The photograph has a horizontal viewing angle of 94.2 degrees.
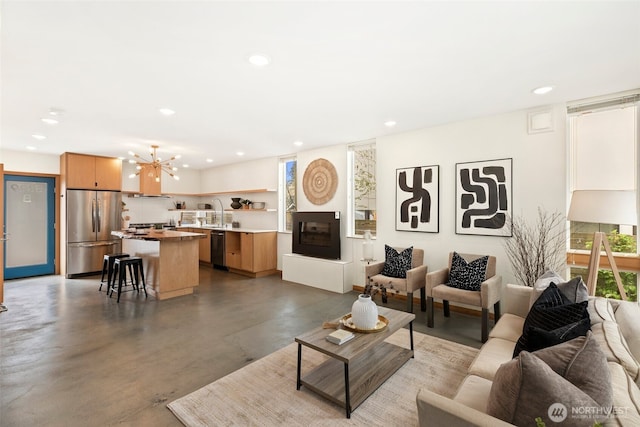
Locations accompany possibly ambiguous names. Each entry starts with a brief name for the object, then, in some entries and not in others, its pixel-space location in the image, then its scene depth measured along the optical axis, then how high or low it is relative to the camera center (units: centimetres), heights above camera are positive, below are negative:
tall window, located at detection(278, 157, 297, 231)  665 +55
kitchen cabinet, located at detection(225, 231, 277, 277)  635 -84
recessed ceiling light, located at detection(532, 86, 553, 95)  303 +129
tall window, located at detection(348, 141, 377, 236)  525 +50
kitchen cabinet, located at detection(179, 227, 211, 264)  751 -82
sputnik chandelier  557 +101
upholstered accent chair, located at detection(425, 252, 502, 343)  321 -89
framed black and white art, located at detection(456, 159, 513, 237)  379 +22
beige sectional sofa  114 -77
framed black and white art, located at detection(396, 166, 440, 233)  438 +25
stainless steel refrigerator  616 -22
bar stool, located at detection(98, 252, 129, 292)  500 -79
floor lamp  259 +1
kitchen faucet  820 +3
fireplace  549 -36
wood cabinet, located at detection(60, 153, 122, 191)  612 +98
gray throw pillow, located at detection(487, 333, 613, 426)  106 -64
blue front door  599 -17
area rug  201 -137
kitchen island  470 -74
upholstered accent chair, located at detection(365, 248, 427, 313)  391 -88
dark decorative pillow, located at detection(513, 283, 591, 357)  158 -64
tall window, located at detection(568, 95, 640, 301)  318 +56
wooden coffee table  210 -130
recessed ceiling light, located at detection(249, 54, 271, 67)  239 +129
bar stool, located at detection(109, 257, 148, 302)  477 -89
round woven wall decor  568 +67
